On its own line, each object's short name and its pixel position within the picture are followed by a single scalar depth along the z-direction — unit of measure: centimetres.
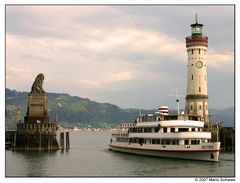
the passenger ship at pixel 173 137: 5434
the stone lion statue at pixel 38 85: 7523
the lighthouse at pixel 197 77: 8325
